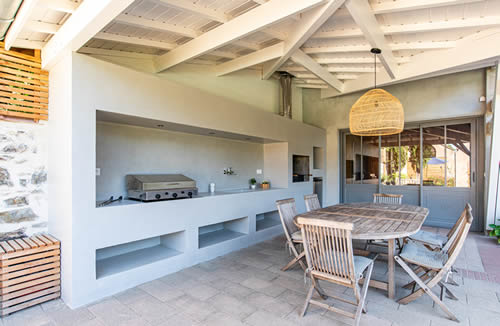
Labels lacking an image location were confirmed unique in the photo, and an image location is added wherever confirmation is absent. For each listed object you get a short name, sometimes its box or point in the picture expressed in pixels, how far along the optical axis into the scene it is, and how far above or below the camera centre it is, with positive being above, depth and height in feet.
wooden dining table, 8.66 -2.34
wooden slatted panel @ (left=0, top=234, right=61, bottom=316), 8.33 -3.71
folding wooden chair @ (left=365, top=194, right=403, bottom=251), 16.07 -2.33
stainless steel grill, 11.28 -1.19
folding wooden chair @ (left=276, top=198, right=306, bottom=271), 11.09 -2.80
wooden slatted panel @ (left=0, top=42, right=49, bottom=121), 9.40 +2.71
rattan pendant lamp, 12.48 +2.40
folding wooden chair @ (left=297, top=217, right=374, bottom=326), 7.40 -2.86
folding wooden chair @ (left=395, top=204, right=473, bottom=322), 8.04 -3.29
